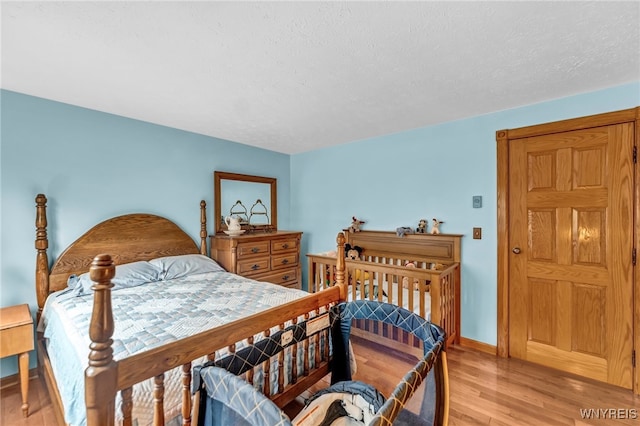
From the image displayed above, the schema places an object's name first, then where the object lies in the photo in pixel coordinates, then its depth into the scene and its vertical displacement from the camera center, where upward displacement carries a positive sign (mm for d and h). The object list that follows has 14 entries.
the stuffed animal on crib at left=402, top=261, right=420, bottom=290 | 2962 -718
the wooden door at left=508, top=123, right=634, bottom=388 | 2078 -379
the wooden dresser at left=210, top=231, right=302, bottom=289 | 3131 -555
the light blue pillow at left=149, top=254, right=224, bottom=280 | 2656 -550
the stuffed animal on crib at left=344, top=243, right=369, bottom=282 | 3408 -544
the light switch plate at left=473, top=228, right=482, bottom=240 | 2689 -266
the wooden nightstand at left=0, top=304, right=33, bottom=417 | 1790 -843
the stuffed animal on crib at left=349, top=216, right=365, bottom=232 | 3586 -205
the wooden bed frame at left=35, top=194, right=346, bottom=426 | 801 -499
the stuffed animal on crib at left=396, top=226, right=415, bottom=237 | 3105 -265
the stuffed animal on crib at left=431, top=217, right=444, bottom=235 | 2932 -208
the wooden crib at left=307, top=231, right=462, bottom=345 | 2436 -637
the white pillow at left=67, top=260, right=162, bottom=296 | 2139 -558
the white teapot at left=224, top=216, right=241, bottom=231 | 3367 -168
